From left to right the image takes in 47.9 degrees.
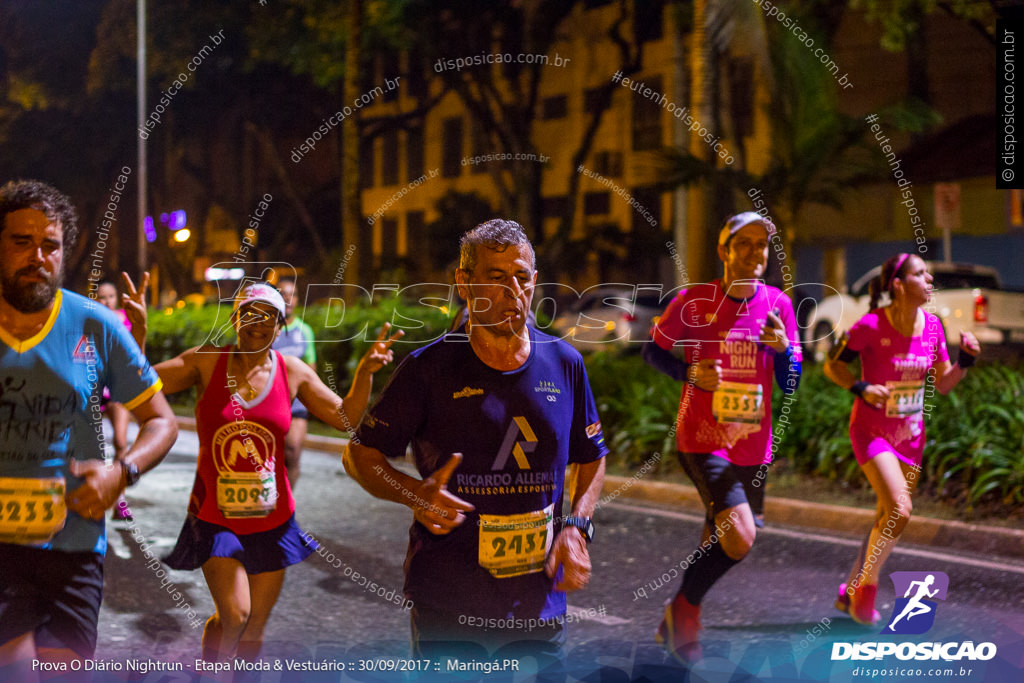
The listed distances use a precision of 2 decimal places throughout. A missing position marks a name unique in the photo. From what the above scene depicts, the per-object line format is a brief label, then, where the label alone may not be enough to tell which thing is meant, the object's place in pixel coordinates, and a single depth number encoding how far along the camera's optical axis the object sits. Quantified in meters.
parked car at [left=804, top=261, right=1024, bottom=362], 15.62
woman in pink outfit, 5.30
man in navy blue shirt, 3.07
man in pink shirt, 4.96
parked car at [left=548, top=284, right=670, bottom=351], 17.77
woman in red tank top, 4.19
